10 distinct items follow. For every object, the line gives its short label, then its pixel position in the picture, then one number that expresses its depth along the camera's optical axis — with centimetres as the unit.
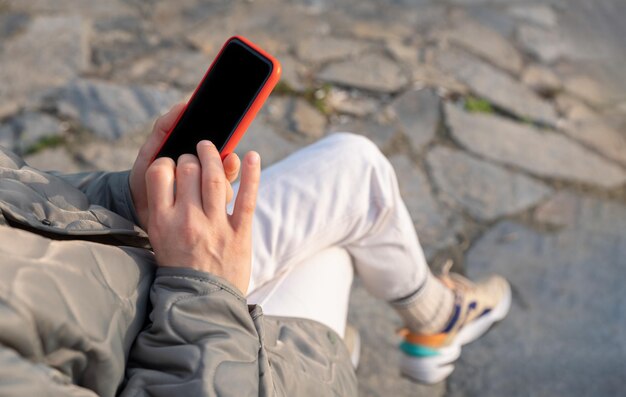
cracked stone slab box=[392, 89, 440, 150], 248
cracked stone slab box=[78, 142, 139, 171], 225
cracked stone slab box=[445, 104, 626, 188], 243
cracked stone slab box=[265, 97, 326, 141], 248
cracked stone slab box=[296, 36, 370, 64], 280
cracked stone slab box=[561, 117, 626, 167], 253
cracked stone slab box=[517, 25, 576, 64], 296
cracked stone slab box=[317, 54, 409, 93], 269
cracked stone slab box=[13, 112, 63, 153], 229
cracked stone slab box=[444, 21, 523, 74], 289
